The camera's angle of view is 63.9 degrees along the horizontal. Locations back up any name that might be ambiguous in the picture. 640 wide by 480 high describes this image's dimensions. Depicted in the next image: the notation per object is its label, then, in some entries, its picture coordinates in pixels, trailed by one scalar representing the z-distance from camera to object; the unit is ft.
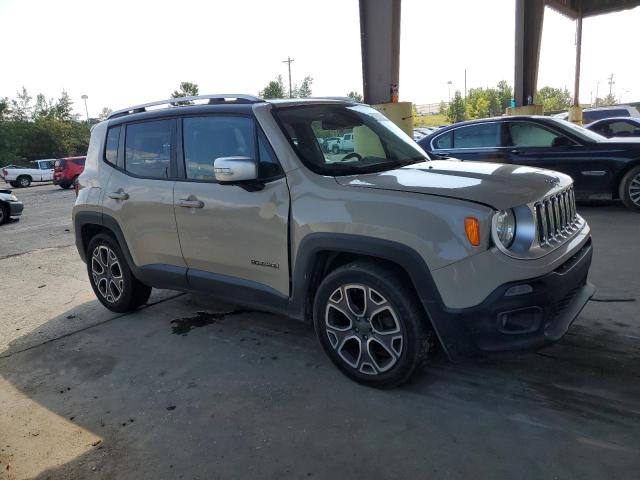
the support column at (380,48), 35.94
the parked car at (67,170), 78.12
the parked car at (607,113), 62.81
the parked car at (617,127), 42.65
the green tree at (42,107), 237.86
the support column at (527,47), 62.39
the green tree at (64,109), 239.91
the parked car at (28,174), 100.22
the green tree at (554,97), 287.63
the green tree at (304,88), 235.61
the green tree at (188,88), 222.89
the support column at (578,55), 95.40
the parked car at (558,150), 26.35
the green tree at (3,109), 173.99
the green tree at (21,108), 242.80
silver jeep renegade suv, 8.99
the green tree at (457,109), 236.02
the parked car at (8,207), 42.22
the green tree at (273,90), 212.93
